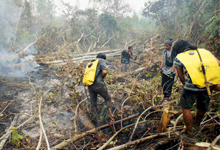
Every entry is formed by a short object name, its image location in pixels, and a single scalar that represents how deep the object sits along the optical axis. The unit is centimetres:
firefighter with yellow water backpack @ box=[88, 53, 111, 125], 293
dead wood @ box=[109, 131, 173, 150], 187
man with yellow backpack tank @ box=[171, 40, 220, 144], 160
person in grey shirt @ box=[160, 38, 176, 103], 332
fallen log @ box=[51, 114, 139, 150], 214
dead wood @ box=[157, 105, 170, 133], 204
